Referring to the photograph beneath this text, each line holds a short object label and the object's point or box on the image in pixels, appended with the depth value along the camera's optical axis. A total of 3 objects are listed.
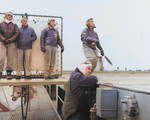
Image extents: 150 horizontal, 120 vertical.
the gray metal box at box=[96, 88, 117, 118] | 2.37
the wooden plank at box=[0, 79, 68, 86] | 4.07
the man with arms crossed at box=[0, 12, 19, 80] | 4.40
